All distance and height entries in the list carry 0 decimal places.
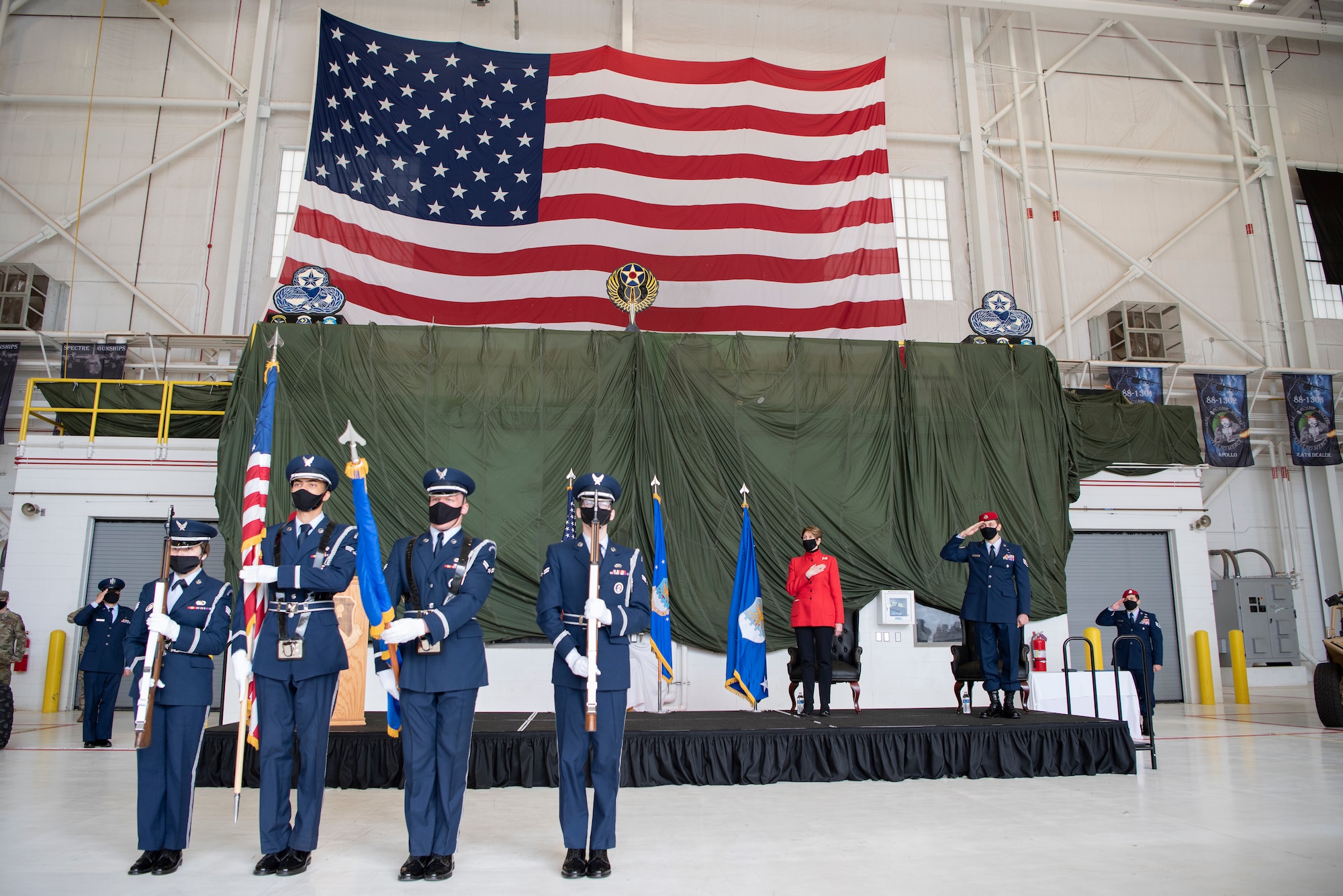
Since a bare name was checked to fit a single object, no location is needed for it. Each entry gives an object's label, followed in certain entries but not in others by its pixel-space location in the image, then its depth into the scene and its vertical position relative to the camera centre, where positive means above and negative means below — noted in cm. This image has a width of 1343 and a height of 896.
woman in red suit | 727 +28
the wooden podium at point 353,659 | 684 -10
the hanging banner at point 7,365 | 1283 +404
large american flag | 1167 +609
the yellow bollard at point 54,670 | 1032 -25
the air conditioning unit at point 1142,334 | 1402 +482
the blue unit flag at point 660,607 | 720 +31
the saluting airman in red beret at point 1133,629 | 891 +13
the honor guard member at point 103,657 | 809 -9
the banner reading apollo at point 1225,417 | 1420 +355
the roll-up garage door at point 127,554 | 1071 +111
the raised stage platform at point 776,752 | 596 -74
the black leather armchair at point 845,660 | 779 -15
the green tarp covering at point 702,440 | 932 +221
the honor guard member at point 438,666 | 377 -9
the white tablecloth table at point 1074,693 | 781 -45
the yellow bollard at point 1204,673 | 1154 -39
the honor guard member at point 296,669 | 383 -10
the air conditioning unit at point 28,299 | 1267 +495
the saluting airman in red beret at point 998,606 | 685 +28
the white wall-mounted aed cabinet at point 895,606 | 981 +40
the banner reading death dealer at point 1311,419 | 1452 +359
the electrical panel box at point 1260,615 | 1366 +39
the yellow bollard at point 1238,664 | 1198 -31
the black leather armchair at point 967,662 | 710 -15
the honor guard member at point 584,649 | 388 -2
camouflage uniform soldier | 826 +7
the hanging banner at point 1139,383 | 1391 +399
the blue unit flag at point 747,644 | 771 +0
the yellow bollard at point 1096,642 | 1099 +0
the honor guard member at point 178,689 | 391 -19
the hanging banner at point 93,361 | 1249 +398
